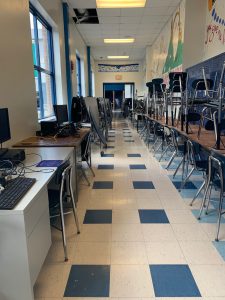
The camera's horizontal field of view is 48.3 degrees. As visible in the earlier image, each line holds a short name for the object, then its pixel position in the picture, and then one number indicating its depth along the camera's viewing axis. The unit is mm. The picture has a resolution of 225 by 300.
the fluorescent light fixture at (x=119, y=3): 6094
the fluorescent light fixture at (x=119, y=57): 13901
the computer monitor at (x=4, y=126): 2262
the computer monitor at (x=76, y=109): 4828
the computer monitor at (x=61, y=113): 3788
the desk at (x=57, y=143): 3018
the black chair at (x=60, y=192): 2012
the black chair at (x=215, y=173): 2197
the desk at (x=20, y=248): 1338
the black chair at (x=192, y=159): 3007
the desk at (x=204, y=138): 2772
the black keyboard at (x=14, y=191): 1381
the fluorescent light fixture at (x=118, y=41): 10127
